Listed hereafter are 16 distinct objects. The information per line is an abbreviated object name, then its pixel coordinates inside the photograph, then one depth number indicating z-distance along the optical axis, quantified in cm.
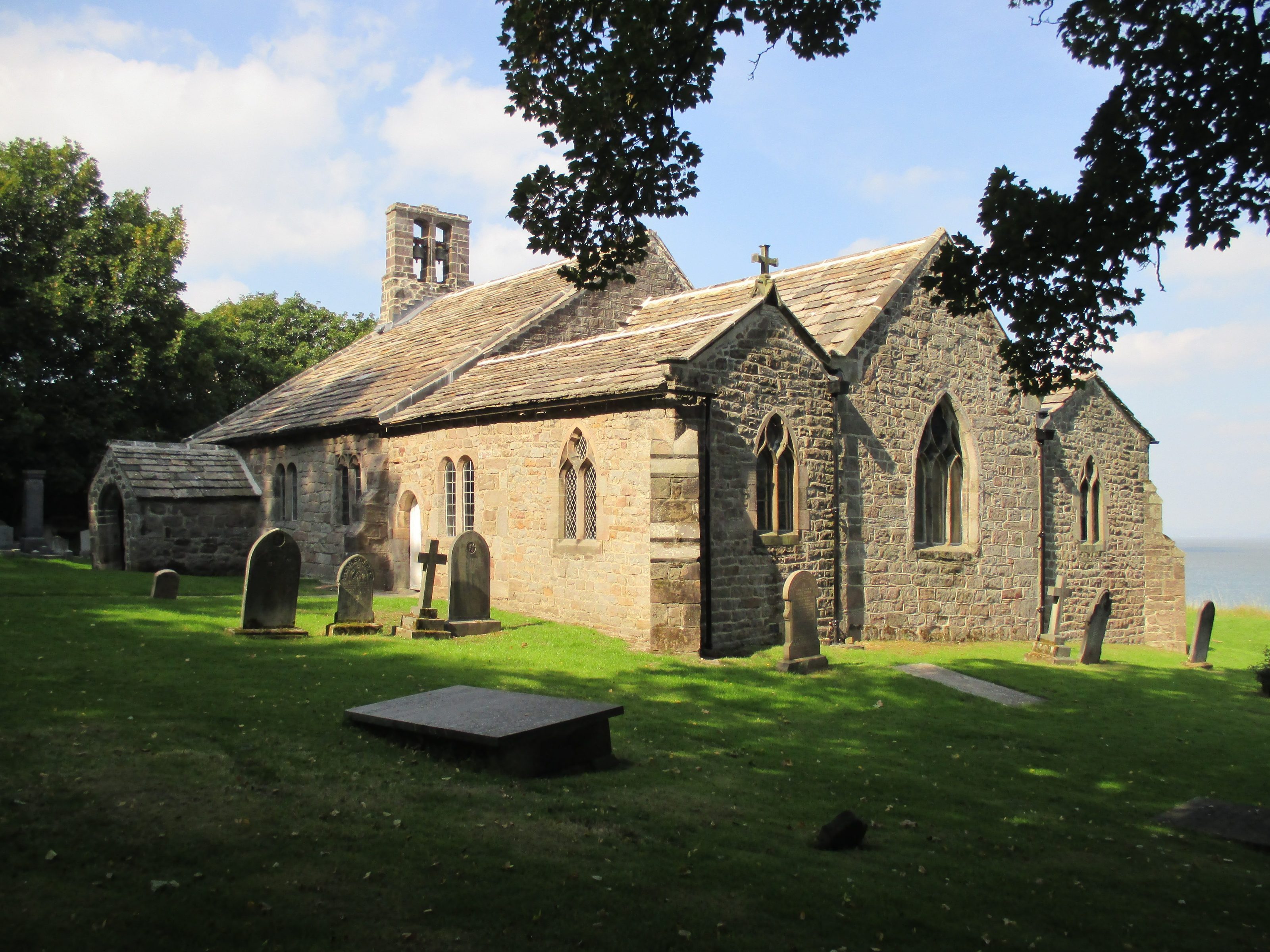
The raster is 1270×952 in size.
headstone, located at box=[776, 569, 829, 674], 1373
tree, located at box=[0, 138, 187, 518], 3391
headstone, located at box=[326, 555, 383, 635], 1405
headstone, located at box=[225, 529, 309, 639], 1302
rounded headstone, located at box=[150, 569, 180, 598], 1648
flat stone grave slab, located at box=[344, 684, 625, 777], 756
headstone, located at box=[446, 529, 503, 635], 1424
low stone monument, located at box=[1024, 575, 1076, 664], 1705
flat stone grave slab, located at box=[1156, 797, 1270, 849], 751
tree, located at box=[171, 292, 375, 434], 4053
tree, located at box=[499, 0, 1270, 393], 805
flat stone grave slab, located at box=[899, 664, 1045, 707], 1299
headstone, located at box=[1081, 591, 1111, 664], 1698
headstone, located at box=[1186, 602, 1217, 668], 1820
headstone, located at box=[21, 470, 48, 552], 2862
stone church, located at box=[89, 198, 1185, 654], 1496
